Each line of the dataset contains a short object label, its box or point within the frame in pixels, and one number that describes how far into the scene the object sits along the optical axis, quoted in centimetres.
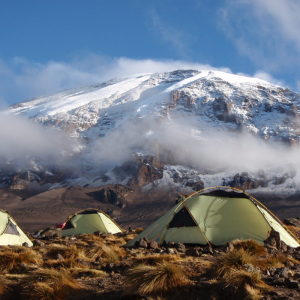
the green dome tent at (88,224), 2283
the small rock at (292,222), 2008
